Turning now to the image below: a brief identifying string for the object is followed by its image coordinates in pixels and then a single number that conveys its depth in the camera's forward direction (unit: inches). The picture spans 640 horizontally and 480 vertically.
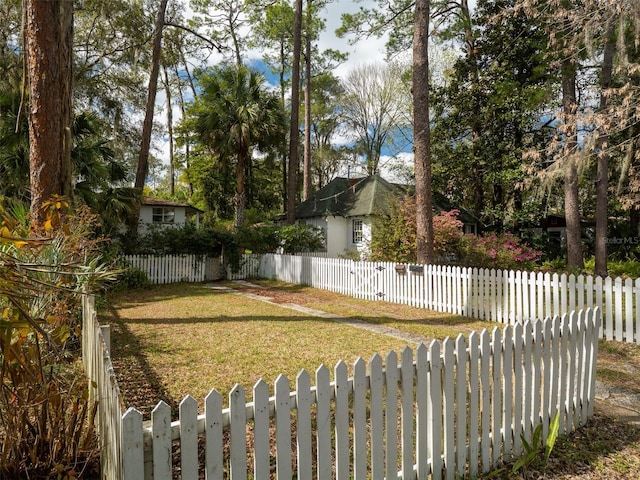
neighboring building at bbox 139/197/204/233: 916.6
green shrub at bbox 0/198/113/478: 83.5
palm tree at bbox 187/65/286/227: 781.9
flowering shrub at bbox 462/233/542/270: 553.9
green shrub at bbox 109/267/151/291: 533.6
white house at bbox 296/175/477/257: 892.0
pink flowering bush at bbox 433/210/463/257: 539.7
